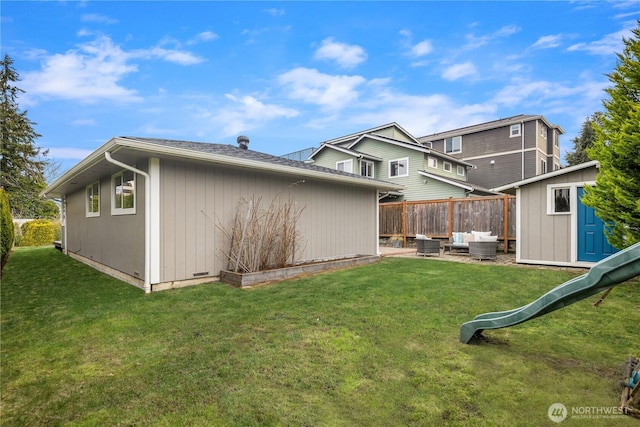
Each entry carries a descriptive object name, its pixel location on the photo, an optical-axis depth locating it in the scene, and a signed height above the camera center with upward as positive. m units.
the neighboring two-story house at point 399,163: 15.76 +2.93
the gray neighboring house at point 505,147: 19.91 +4.66
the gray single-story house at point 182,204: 5.12 +0.19
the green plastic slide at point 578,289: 1.81 -0.52
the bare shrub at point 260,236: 5.94 -0.46
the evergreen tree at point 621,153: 5.18 +1.07
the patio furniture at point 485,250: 8.66 -1.04
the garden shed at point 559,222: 6.86 -0.20
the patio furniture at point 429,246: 9.66 -1.04
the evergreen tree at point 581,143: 23.17 +5.52
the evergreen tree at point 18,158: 19.30 +3.82
